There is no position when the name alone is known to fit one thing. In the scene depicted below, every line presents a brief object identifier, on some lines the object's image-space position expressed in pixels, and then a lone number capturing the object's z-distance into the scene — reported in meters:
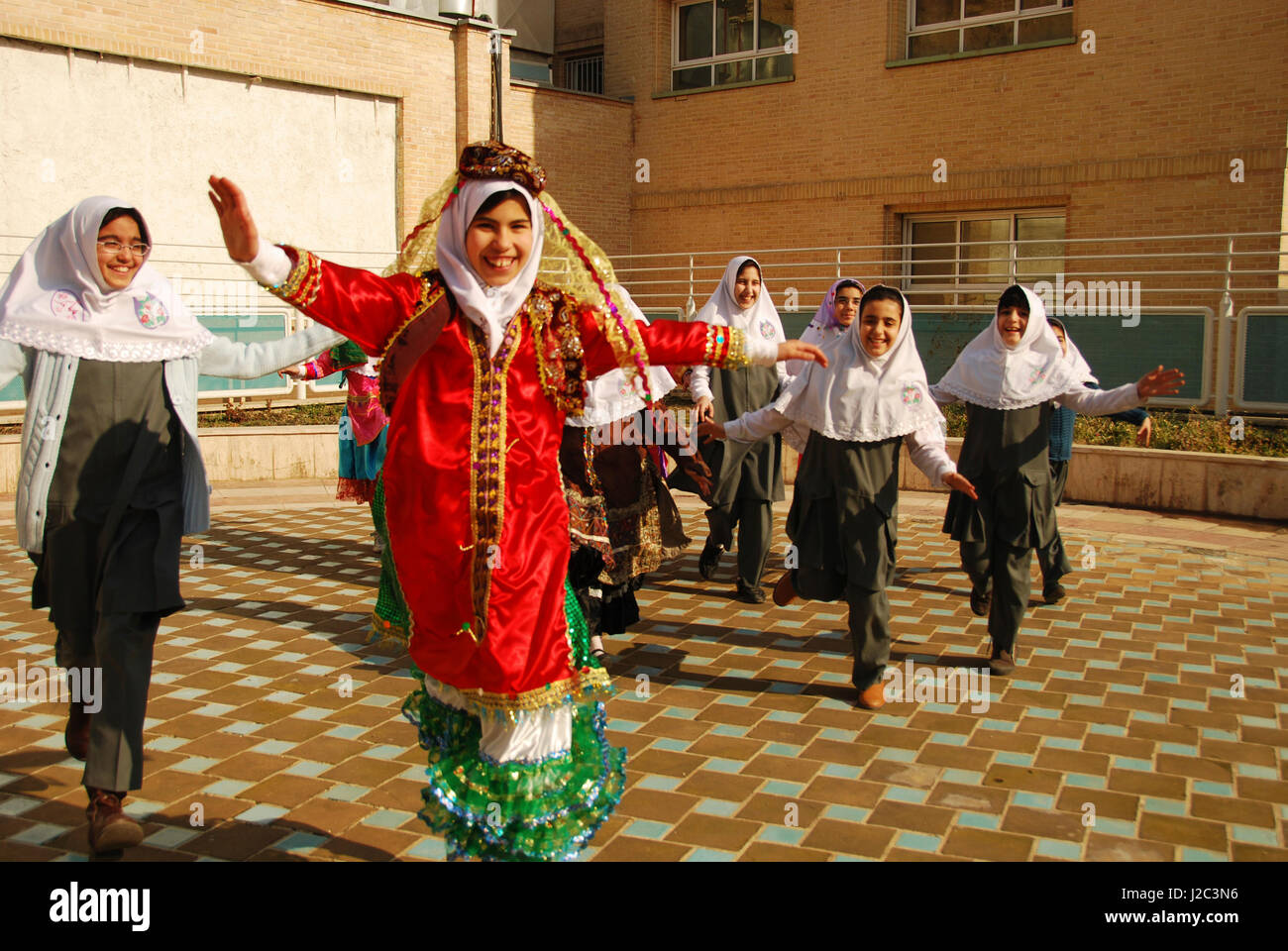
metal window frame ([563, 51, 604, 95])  22.78
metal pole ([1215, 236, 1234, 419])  12.30
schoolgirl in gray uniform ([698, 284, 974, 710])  5.71
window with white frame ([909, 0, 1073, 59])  17.19
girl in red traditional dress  3.46
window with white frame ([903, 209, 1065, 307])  17.55
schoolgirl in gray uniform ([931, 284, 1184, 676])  6.17
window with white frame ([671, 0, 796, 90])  19.95
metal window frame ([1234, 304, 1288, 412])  12.16
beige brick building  15.55
